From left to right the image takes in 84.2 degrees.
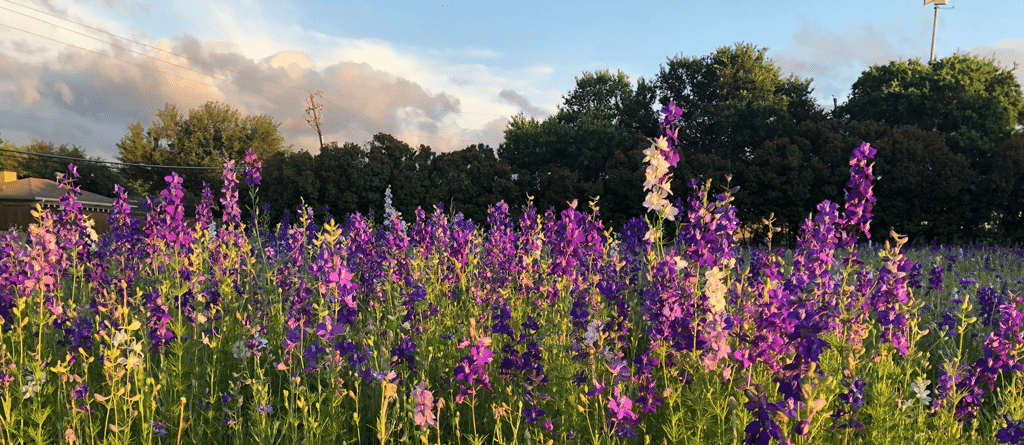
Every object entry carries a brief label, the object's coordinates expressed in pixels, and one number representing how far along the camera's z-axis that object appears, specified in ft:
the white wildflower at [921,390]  9.23
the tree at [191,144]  150.10
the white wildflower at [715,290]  8.49
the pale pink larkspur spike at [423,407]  6.95
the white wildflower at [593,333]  8.29
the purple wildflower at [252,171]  22.76
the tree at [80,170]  156.56
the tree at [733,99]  80.28
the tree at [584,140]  70.95
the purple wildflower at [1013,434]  7.98
